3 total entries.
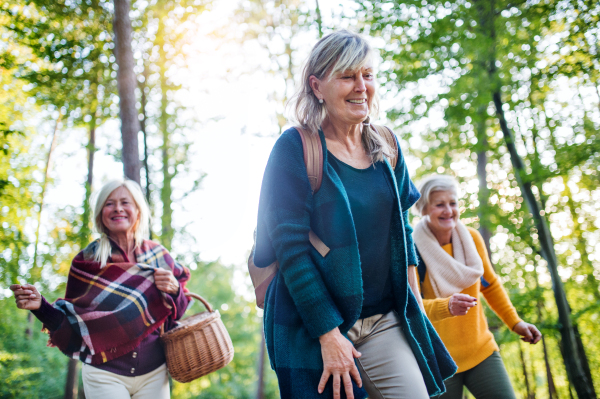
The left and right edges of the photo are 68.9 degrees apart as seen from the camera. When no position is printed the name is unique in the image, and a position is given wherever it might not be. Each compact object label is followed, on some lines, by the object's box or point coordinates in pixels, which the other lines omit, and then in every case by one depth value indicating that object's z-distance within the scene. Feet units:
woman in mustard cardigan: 9.93
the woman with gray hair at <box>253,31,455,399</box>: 5.60
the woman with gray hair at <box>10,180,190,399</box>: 9.83
